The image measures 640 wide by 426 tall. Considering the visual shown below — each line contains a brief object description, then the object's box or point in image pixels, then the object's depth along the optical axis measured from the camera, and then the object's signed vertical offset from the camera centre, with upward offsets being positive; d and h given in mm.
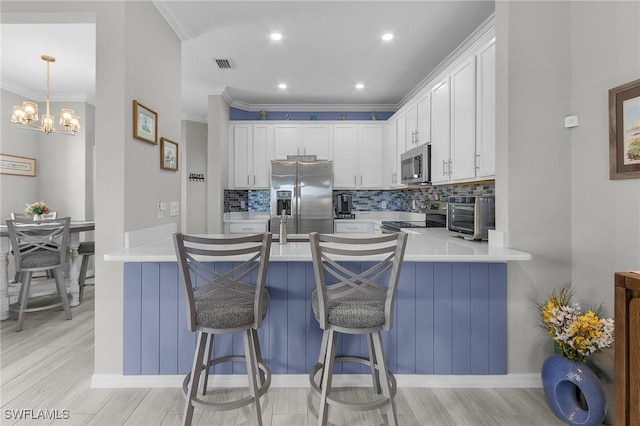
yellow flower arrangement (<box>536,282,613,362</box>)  1742 -628
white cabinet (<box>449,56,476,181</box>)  2604 +752
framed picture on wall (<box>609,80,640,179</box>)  1732 +440
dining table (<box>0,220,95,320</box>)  3332 -683
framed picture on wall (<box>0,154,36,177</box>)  4711 +686
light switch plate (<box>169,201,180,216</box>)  2906 +35
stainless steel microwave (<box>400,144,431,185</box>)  3424 +524
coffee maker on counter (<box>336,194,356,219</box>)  5113 +80
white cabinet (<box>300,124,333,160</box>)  5164 +1122
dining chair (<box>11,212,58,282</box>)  4404 -56
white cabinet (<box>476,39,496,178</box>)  2350 +736
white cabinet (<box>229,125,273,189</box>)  5141 +930
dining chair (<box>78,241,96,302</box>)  3873 -548
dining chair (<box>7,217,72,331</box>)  3107 -389
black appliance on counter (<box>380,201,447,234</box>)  3854 -95
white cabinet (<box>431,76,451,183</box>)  3012 +776
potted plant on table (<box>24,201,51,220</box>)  4051 +10
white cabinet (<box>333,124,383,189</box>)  5184 +881
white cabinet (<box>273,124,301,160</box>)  5148 +1070
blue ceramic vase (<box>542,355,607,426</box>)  1664 -952
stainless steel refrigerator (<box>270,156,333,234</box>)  4648 +240
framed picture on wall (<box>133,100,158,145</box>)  2264 +640
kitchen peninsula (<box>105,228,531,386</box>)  2145 -723
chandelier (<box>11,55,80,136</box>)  3723 +1120
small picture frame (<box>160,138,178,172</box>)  2725 +494
